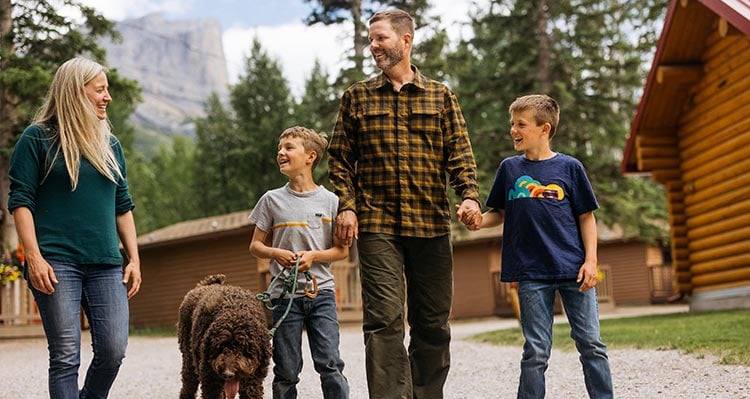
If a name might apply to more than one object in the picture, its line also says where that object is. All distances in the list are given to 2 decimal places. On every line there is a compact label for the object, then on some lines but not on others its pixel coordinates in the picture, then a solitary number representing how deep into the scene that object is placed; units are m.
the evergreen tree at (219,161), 41.53
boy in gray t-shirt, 4.82
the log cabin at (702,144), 14.05
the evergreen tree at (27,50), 18.91
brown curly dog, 4.41
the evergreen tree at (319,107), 24.23
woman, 4.11
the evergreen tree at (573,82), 22.55
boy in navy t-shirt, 4.58
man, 4.70
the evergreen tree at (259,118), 40.44
